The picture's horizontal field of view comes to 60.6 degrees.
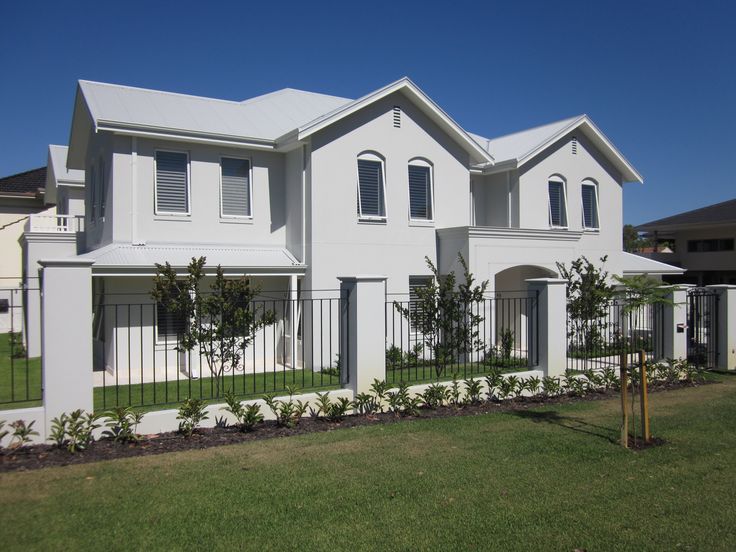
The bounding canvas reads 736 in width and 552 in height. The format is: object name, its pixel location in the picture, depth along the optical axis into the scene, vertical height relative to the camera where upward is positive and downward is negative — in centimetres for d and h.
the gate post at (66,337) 738 -62
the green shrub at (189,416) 803 -171
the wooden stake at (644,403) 803 -162
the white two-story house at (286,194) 1578 +240
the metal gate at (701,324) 1440 -109
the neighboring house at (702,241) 3366 +206
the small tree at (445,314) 1214 -67
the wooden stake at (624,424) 781 -181
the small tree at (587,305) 1532 -65
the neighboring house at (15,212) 2870 +361
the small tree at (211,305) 957 -33
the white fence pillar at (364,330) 953 -75
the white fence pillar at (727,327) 1418 -114
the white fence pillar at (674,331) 1348 -115
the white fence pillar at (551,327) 1134 -88
